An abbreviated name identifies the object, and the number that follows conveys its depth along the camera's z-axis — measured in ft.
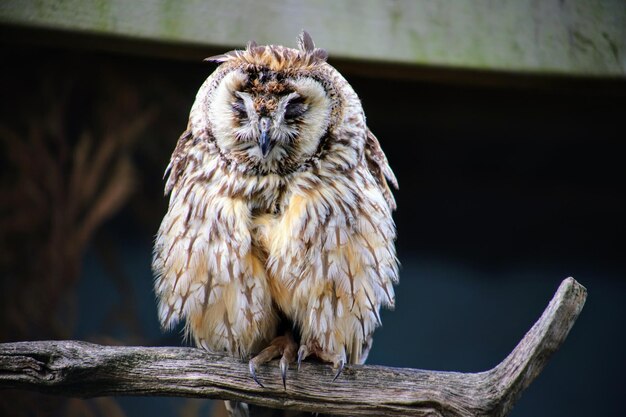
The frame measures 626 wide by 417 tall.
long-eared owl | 13.92
